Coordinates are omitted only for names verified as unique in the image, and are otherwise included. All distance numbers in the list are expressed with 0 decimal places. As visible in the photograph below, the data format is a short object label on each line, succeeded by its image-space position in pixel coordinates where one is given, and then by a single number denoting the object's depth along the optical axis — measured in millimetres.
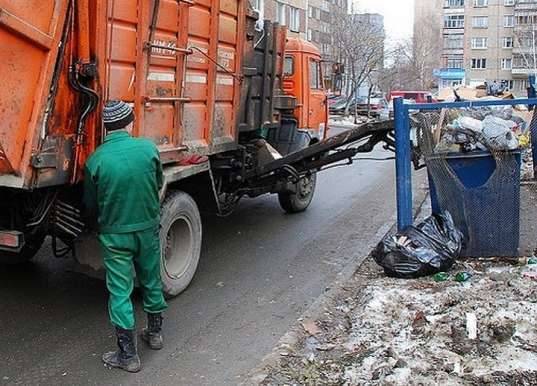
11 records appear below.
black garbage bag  6141
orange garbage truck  4262
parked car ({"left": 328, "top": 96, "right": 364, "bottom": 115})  37094
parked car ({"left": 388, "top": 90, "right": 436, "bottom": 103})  39906
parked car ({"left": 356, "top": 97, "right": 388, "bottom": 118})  40494
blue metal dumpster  6512
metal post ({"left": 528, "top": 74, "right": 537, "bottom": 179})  7836
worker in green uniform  4316
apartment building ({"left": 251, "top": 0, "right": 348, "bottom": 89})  38500
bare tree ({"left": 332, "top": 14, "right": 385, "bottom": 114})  45281
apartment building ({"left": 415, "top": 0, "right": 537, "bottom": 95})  82250
